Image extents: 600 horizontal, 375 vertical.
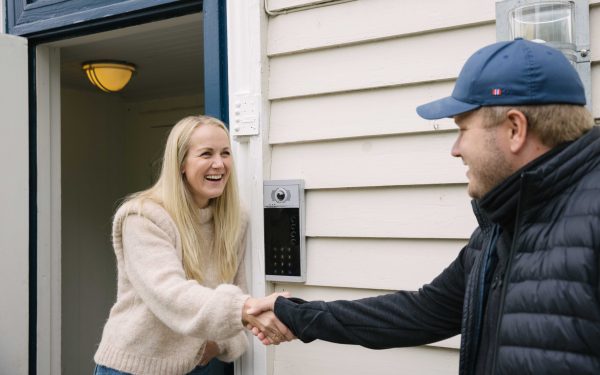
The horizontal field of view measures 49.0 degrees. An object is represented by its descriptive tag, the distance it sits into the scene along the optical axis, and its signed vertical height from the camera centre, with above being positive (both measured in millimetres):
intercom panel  2486 -152
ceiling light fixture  4297 +803
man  1257 -48
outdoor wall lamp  1914 +472
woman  2113 -255
